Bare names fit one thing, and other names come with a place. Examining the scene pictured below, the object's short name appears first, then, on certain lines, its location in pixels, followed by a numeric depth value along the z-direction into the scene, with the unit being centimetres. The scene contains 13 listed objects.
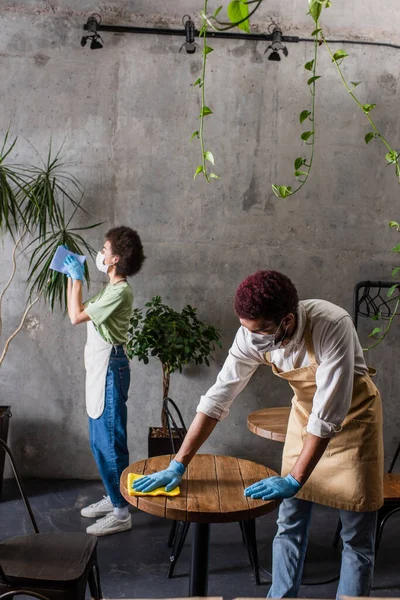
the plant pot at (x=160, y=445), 427
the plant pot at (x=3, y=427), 419
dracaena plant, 416
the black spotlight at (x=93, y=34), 431
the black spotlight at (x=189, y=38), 436
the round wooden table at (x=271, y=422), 340
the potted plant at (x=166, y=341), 411
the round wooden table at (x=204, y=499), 203
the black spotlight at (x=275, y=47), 438
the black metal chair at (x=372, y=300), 450
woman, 356
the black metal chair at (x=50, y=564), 204
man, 215
